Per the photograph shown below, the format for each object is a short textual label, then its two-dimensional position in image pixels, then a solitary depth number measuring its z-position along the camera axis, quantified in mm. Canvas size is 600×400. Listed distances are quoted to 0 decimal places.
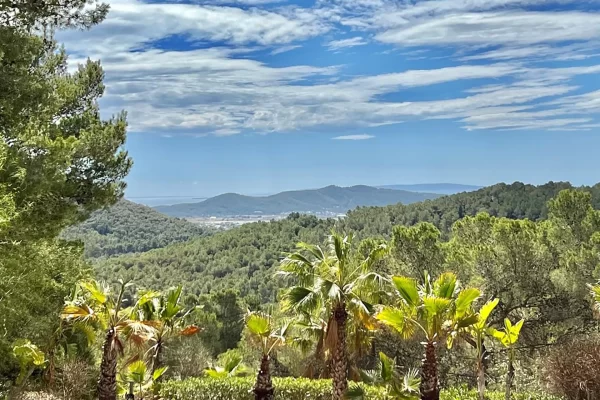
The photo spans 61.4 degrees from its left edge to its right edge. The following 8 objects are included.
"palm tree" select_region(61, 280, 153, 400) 8250
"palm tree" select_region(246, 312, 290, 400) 9109
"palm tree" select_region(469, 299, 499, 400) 7551
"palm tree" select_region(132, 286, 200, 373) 9567
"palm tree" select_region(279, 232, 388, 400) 8500
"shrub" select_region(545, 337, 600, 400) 9023
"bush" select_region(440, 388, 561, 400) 8969
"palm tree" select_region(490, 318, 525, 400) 7840
